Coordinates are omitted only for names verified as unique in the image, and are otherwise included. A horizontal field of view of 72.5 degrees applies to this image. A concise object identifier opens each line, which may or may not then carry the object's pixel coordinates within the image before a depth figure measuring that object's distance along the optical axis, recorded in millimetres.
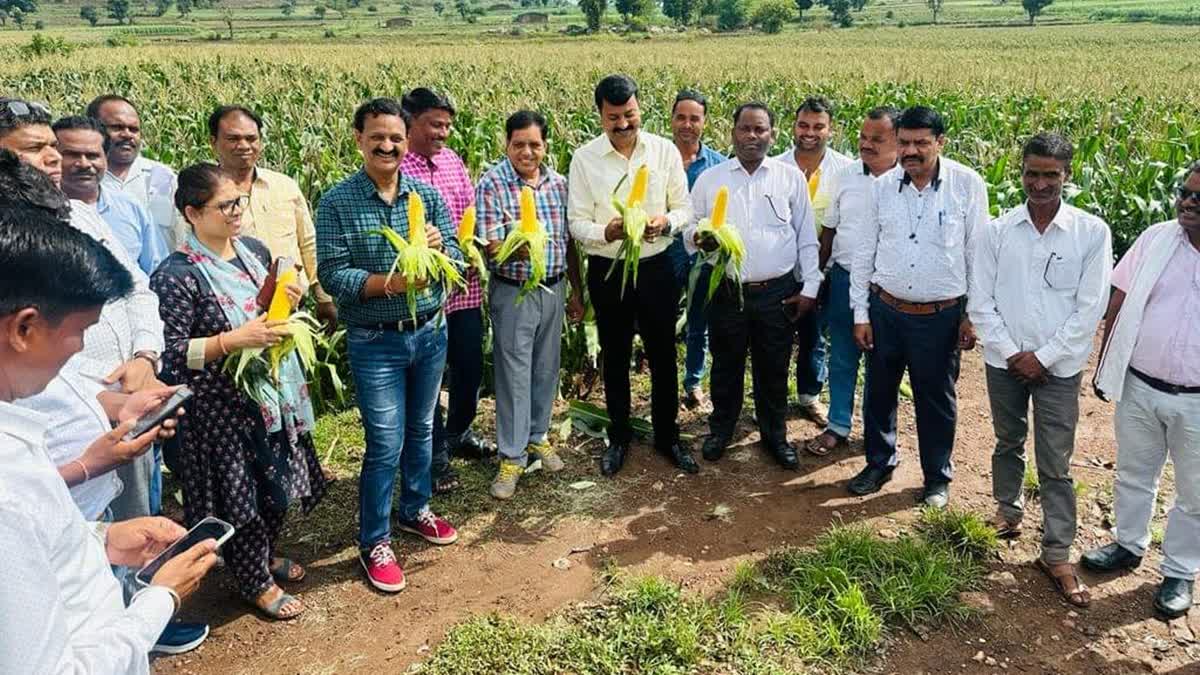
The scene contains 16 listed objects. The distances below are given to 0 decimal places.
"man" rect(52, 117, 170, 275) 4035
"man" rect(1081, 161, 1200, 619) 3656
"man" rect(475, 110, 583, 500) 4562
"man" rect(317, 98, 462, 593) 3732
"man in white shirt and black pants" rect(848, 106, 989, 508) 4387
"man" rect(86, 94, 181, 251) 4871
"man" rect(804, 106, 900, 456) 5078
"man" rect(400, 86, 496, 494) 4641
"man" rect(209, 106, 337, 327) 4328
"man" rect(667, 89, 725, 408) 5645
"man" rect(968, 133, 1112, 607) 3885
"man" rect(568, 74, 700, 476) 4648
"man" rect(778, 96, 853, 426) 5422
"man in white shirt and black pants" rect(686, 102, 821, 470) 4941
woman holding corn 3332
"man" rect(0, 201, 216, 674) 1394
